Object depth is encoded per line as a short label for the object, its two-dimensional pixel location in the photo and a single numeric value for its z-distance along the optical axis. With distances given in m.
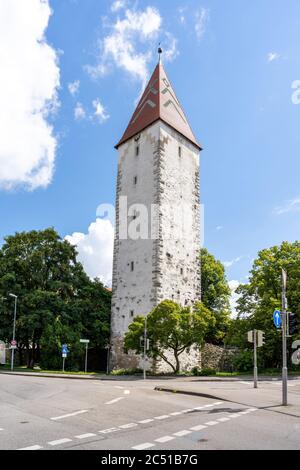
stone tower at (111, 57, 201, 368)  35.19
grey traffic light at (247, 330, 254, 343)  20.47
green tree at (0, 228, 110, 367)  36.44
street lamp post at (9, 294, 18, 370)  36.14
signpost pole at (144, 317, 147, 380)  27.53
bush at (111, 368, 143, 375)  32.50
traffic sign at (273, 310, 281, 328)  14.17
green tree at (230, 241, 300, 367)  31.26
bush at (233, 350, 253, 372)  33.34
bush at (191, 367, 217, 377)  30.47
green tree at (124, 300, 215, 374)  29.30
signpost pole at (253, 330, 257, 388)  20.25
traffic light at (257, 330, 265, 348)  20.14
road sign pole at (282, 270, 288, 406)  12.57
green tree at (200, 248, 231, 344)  44.41
